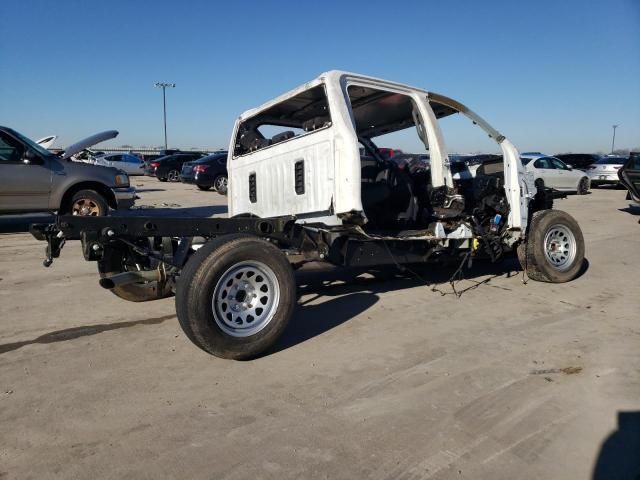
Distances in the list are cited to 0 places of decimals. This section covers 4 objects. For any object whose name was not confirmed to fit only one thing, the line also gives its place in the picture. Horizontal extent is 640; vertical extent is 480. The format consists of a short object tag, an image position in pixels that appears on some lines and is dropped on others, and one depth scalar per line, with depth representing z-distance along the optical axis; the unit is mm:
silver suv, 8945
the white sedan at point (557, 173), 20062
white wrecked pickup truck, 3590
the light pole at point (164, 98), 67188
